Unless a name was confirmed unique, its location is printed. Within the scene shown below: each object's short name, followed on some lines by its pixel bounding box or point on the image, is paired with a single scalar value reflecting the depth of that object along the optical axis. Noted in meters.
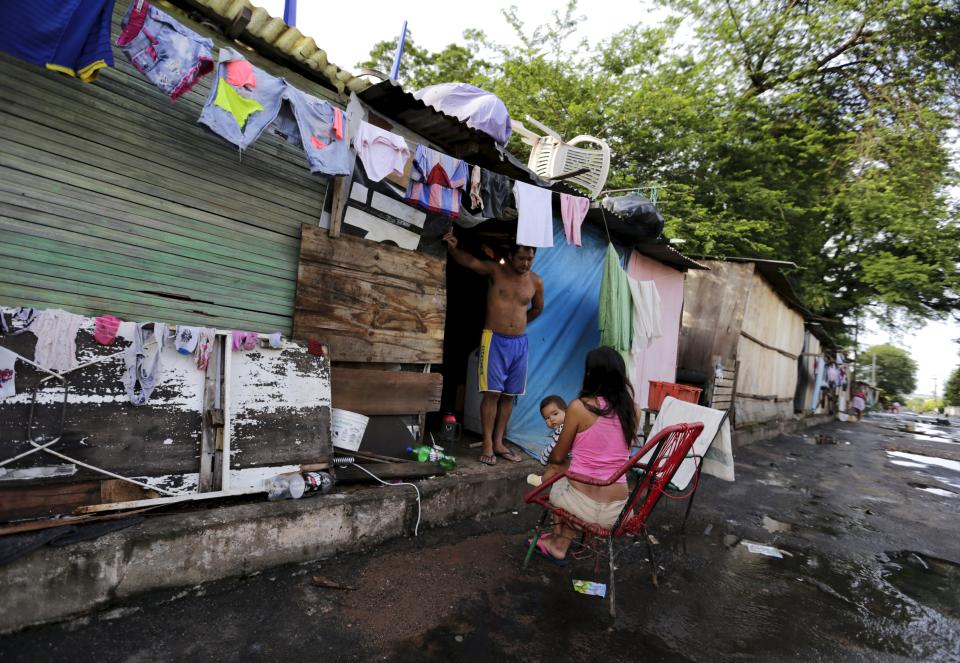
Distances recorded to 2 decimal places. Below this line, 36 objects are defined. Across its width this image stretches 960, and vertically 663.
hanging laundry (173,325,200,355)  3.11
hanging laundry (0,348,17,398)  2.54
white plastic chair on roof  7.48
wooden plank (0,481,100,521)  2.48
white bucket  3.92
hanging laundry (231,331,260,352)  3.39
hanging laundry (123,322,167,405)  2.95
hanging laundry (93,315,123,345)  2.86
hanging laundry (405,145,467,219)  4.15
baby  3.78
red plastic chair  2.86
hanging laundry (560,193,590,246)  5.30
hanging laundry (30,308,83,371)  2.69
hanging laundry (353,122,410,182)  3.74
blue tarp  5.94
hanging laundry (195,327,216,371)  3.21
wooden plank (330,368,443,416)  4.18
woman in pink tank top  3.12
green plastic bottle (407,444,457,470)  4.34
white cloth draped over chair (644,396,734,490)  4.45
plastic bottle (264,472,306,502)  3.21
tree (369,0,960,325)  12.71
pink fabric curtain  7.78
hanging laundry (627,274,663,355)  6.85
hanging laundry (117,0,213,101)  2.67
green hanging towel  6.41
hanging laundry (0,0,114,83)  2.39
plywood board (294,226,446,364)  3.97
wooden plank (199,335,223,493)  3.14
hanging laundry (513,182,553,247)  4.83
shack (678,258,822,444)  11.04
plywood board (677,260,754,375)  11.28
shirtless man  5.08
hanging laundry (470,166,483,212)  4.48
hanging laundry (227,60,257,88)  3.09
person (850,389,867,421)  27.20
